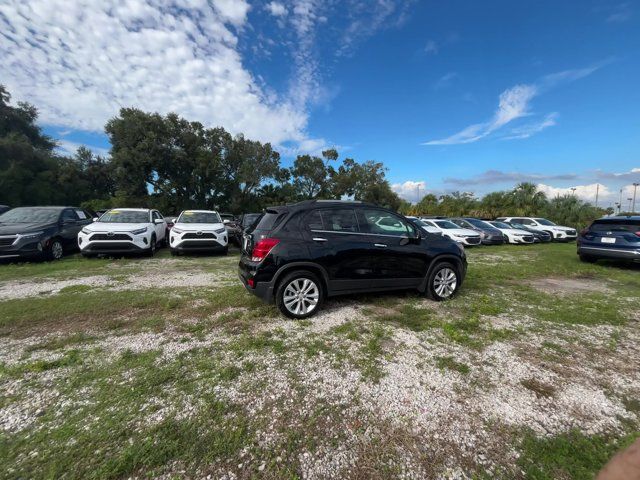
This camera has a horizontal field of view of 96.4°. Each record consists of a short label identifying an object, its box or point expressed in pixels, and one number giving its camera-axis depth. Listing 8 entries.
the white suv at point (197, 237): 8.89
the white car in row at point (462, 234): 13.63
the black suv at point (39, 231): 7.27
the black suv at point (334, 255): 4.05
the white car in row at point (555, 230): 17.24
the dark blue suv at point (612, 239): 7.51
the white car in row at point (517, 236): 15.29
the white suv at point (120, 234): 7.92
